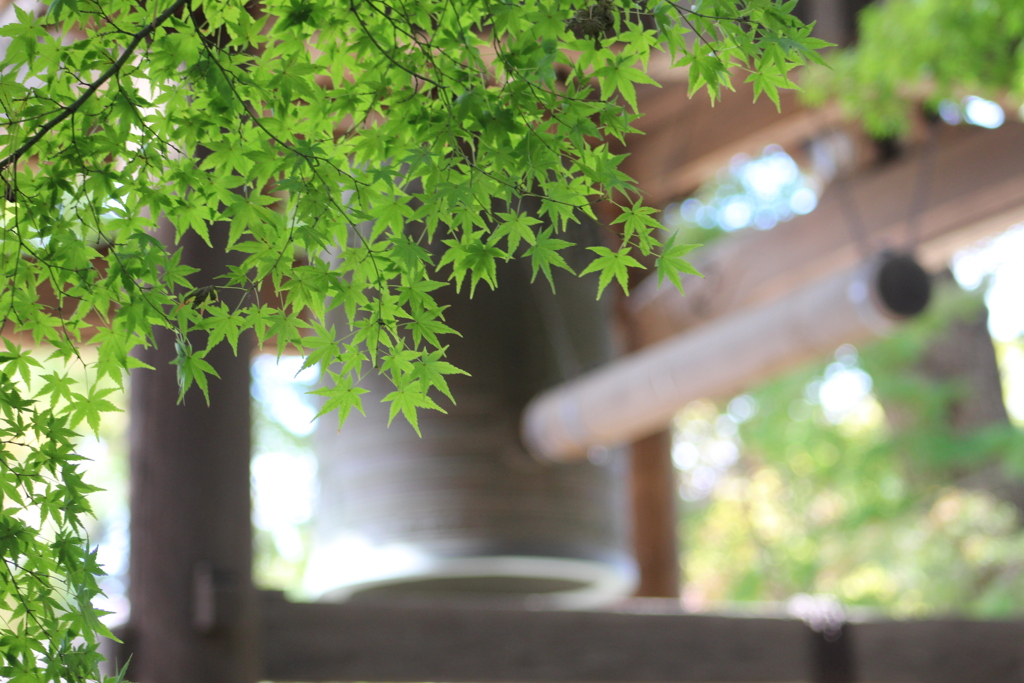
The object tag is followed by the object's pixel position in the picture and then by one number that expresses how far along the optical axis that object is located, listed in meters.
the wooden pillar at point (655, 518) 4.90
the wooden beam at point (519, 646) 3.15
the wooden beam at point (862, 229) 3.99
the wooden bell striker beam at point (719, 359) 3.11
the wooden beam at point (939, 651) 3.86
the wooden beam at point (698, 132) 4.64
